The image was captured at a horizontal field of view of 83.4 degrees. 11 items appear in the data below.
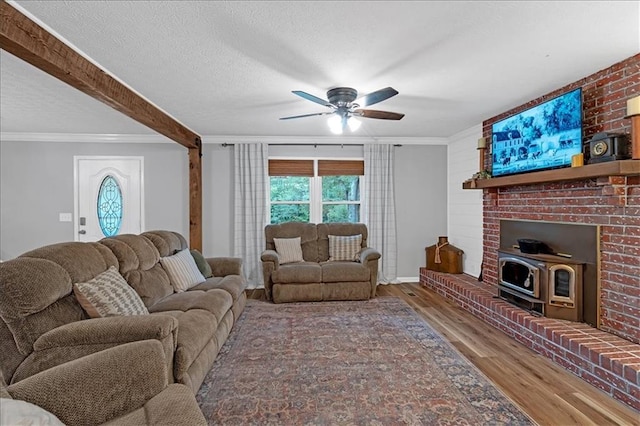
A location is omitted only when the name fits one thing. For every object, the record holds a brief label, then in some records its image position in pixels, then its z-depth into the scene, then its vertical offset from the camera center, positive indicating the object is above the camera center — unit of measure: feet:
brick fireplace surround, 8.07 -1.59
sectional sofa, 6.01 -2.04
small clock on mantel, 8.86 +1.50
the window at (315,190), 18.86 +1.02
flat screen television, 10.12 +2.28
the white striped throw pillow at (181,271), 11.06 -1.93
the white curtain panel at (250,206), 18.22 +0.18
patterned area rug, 7.10 -4.03
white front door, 17.88 +0.74
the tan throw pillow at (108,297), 7.13 -1.78
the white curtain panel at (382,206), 18.74 +0.14
